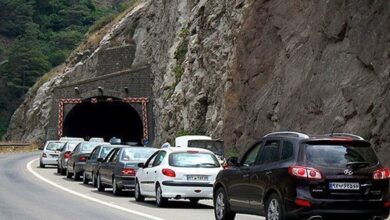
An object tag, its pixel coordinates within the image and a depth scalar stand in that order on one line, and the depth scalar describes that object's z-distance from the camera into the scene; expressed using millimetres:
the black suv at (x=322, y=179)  12406
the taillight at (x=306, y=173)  12418
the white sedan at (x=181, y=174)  18875
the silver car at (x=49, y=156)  41594
